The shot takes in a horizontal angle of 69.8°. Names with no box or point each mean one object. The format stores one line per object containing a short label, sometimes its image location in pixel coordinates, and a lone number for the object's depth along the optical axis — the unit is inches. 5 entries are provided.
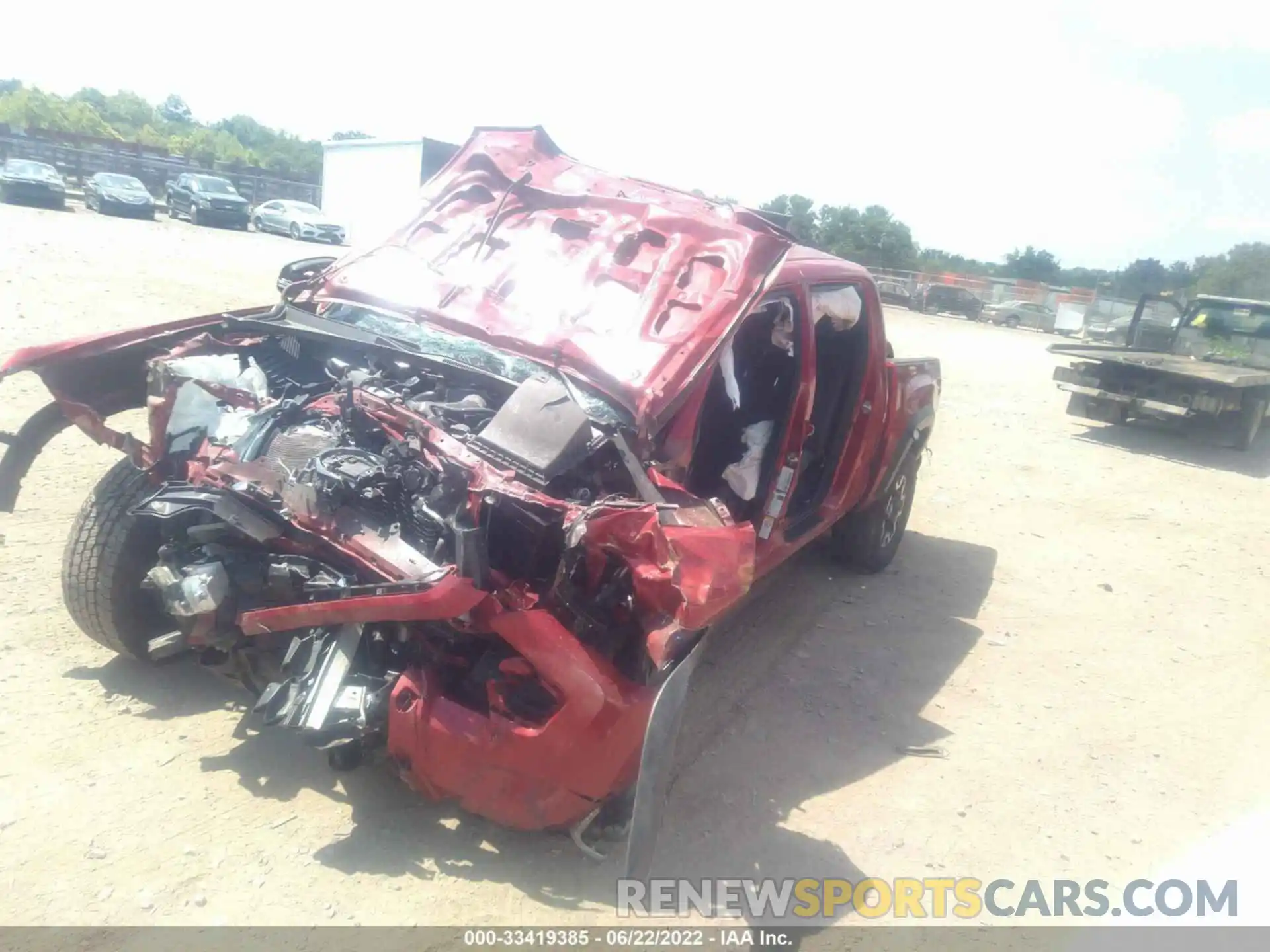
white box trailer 896.9
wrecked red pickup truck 105.5
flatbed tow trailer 437.7
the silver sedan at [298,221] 1047.0
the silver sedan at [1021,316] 1409.9
